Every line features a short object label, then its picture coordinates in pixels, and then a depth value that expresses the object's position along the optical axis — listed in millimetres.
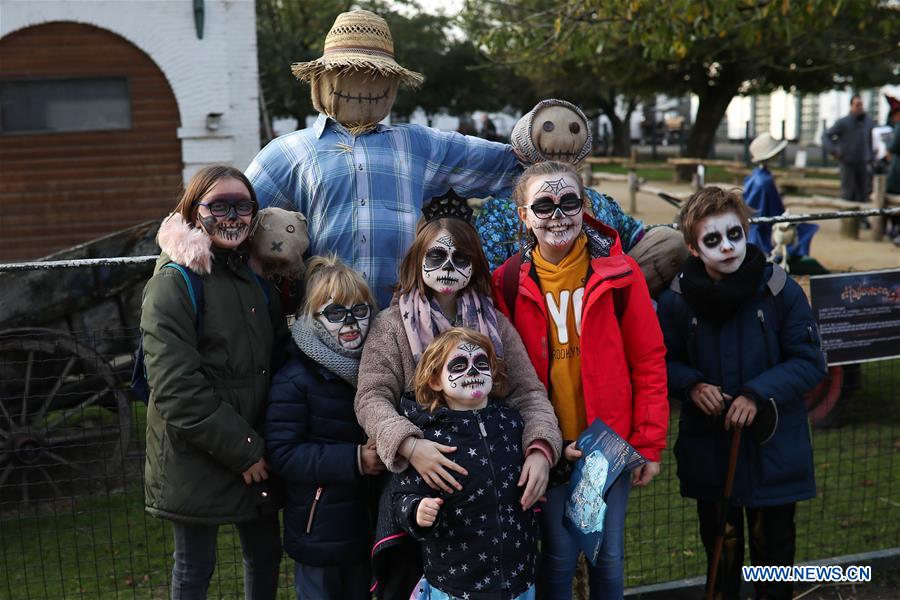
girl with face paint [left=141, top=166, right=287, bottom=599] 3039
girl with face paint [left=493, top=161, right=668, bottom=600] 3182
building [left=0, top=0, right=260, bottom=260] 10844
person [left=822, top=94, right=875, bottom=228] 15633
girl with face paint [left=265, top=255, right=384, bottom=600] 3117
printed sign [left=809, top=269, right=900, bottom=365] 4723
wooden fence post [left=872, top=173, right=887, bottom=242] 13398
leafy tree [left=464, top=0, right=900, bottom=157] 6763
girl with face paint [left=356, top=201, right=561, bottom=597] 2934
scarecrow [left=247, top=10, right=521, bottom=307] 3619
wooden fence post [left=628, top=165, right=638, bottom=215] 18594
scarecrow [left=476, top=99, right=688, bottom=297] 3668
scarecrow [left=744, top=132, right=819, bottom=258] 9594
